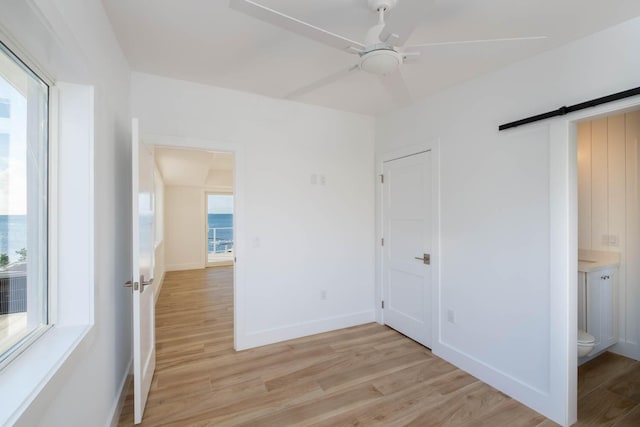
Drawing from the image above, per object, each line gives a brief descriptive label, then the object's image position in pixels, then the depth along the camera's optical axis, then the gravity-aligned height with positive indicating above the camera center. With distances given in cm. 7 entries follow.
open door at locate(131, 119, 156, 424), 185 -42
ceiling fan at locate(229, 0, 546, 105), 114 +85
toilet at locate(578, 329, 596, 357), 220 -103
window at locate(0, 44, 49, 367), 109 +5
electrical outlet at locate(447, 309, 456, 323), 267 -97
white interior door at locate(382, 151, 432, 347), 296 -34
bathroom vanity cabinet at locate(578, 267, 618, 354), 263 -86
